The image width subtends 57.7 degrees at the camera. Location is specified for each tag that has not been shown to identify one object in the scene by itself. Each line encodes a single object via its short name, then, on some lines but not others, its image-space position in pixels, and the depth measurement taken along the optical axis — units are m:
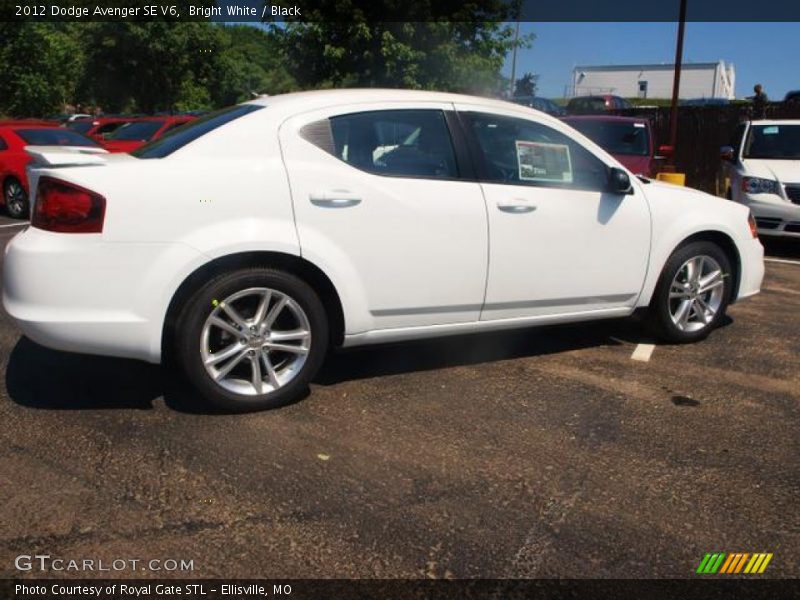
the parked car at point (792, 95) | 20.53
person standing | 13.80
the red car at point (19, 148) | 10.96
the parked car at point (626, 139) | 10.43
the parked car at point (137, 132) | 12.34
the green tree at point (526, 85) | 46.54
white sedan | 3.29
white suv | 8.53
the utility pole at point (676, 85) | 12.23
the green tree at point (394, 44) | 15.30
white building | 71.31
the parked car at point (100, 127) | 16.89
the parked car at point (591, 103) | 25.20
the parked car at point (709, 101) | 29.05
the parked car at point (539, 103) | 23.48
